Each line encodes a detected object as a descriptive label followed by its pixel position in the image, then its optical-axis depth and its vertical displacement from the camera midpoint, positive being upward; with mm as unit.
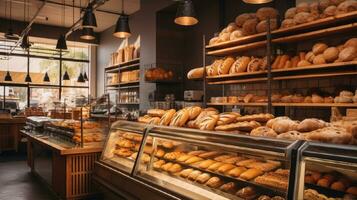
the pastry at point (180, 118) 2562 -151
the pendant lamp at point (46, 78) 9938 +702
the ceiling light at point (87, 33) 5449 +1192
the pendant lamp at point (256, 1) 3199 +1049
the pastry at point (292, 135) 1683 -194
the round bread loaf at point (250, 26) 4188 +1024
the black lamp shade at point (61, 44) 5727 +1044
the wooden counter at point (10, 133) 7809 -866
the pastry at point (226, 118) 2303 -133
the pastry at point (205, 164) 2256 -469
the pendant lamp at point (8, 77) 9482 +699
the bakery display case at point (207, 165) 1710 -462
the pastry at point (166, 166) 2504 -542
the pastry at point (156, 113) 3055 -127
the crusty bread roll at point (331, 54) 3318 +514
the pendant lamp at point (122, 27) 4543 +1094
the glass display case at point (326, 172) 1256 -372
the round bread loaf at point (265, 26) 3967 +986
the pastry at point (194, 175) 2252 -550
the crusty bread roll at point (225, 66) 4555 +516
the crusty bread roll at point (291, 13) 3777 +1088
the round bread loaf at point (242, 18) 4386 +1193
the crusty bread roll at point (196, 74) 5020 +449
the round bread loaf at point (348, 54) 3148 +492
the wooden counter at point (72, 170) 3652 -863
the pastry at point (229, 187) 2010 -575
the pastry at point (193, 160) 2375 -462
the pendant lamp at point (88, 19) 4404 +1165
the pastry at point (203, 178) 2166 -550
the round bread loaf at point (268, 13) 4066 +1170
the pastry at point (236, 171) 2045 -475
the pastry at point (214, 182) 2093 -561
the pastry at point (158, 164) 2580 -537
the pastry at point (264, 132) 1882 -196
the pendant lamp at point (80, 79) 9110 +620
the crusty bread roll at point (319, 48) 3477 +605
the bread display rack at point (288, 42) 3305 +765
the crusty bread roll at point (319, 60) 3408 +463
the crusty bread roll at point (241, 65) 4307 +513
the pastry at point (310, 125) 1767 -138
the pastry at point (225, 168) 2117 -468
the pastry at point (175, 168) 2450 -546
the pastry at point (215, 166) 2191 -471
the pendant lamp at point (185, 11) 3629 +1066
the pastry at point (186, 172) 2316 -550
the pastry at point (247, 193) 1886 -575
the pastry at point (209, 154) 2334 -413
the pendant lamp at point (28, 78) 9734 +684
